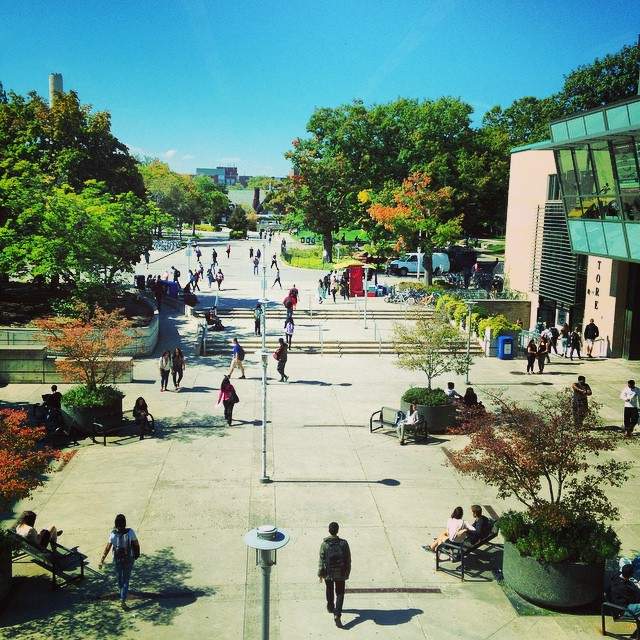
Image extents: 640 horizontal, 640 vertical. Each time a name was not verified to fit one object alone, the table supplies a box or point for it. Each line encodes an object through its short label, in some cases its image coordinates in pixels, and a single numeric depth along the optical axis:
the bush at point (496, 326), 27.62
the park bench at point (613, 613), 9.04
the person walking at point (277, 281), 39.94
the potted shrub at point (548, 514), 9.77
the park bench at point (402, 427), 17.25
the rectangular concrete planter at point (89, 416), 17.06
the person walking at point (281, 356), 22.14
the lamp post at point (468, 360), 20.11
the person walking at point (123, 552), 9.57
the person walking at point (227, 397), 17.75
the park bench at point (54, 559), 10.12
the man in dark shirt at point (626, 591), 9.57
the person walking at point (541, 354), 24.39
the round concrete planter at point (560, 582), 9.72
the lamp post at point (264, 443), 13.91
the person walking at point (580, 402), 10.56
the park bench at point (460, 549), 10.86
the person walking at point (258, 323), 28.80
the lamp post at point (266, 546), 6.93
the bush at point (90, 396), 17.12
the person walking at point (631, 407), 17.48
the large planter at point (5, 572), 9.52
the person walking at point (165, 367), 20.88
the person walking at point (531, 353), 24.42
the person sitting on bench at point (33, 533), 10.39
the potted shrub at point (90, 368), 17.09
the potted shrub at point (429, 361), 18.02
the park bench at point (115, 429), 16.81
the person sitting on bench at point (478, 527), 11.12
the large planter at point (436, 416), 17.97
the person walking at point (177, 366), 21.12
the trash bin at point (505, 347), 27.14
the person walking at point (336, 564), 9.20
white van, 46.32
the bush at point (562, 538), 9.75
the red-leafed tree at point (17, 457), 9.59
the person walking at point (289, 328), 26.61
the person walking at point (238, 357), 22.47
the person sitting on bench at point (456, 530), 11.05
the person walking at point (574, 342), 26.98
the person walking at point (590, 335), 27.42
